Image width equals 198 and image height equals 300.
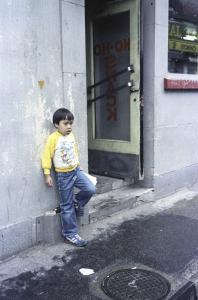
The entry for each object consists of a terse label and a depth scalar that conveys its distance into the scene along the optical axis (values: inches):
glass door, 223.3
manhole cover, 129.5
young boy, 160.9
